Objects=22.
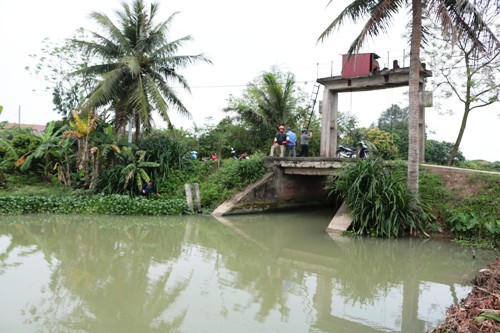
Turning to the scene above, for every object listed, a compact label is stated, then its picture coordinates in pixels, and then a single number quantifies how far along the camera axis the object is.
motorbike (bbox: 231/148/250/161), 20.24
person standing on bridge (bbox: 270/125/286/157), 16.59
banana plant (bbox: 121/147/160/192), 15.44
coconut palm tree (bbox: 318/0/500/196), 10.77
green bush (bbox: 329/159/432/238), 11.08
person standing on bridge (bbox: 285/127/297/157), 16.67
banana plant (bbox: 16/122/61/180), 16.30
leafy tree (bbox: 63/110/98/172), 15.12
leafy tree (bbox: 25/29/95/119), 21.95
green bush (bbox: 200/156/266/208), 15.60
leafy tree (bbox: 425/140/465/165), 29.30
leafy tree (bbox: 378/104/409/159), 29.20
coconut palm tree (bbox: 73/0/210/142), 16.84
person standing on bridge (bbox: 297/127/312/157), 17.11
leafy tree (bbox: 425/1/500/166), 17.80
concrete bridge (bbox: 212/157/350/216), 14.91
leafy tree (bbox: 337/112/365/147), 26.74
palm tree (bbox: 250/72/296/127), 21.30
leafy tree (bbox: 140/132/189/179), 17.12
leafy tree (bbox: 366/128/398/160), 25.12
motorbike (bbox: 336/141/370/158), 17.75
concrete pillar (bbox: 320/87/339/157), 16.84
